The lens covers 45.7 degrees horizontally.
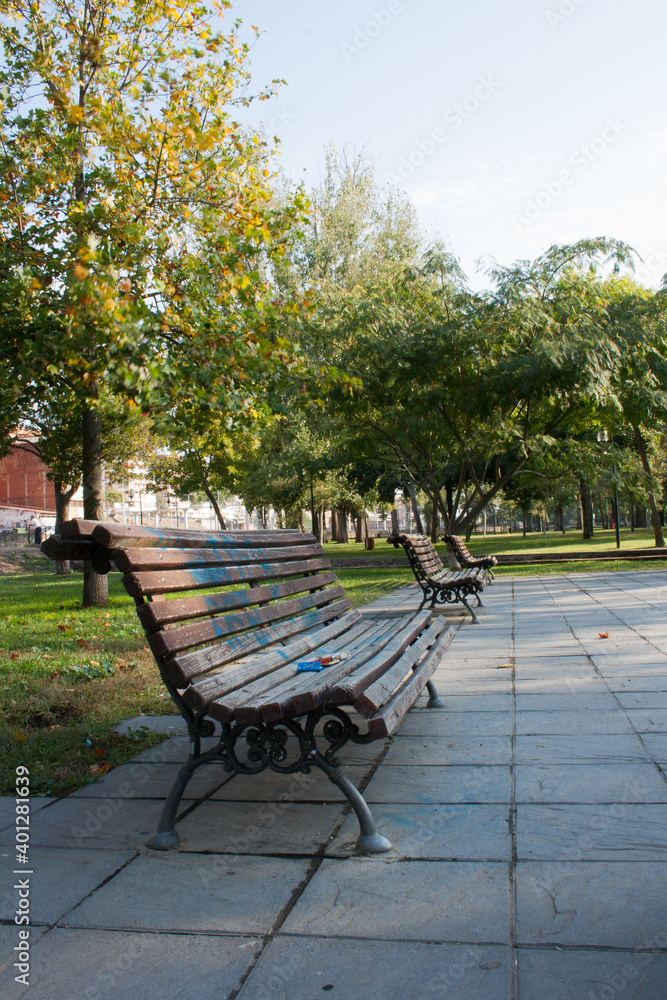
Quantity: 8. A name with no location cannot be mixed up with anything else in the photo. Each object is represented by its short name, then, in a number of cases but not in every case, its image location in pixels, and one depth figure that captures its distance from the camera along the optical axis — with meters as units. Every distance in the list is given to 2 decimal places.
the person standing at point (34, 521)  63.31
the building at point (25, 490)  77.44
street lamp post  18.05
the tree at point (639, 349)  14.84
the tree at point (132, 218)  8.55
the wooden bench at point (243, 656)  2.76
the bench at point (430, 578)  8.32
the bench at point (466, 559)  11.70
